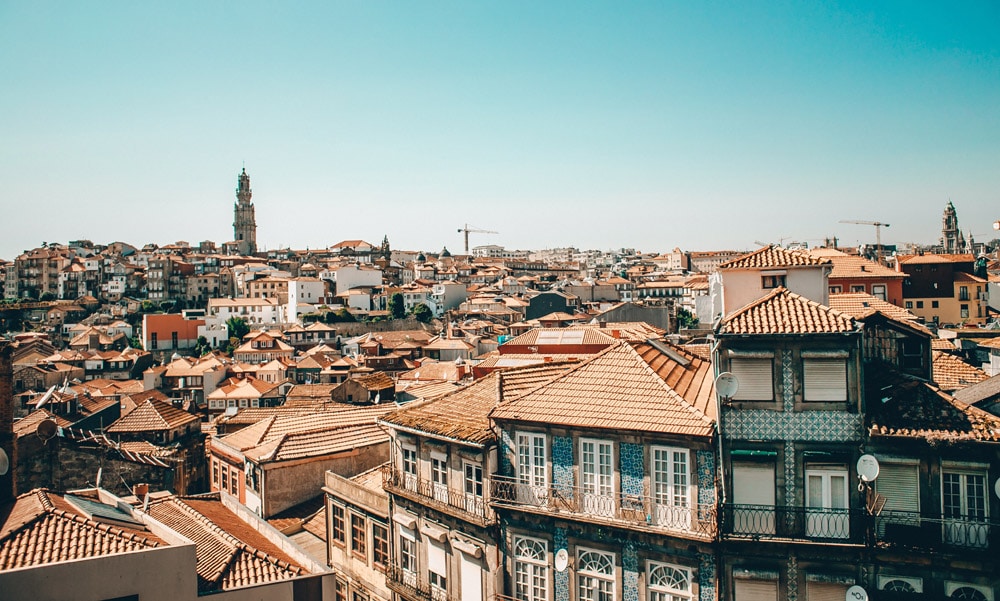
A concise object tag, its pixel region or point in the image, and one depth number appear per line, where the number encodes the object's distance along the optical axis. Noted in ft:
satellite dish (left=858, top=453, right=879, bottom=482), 42.06
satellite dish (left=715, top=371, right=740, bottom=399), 44.73
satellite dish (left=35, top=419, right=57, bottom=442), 102.01
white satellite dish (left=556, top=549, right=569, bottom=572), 50.60
